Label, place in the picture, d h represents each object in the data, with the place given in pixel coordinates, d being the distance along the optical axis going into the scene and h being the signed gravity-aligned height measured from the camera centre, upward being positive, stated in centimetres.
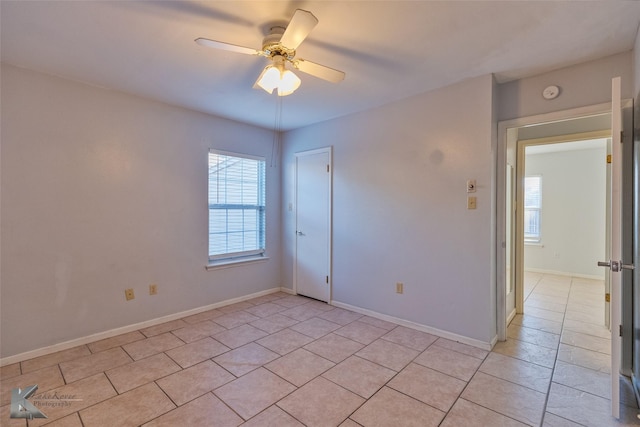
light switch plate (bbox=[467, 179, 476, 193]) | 275 +25
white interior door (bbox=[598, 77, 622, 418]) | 177 -18
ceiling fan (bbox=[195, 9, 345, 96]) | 167 +99
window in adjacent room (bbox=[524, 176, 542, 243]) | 602 +12
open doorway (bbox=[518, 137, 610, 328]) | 525 -11
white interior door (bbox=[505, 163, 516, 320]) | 340 -41
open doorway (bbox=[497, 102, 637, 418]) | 234 -52
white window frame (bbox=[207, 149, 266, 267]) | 382 +4
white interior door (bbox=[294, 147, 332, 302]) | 400 -17
